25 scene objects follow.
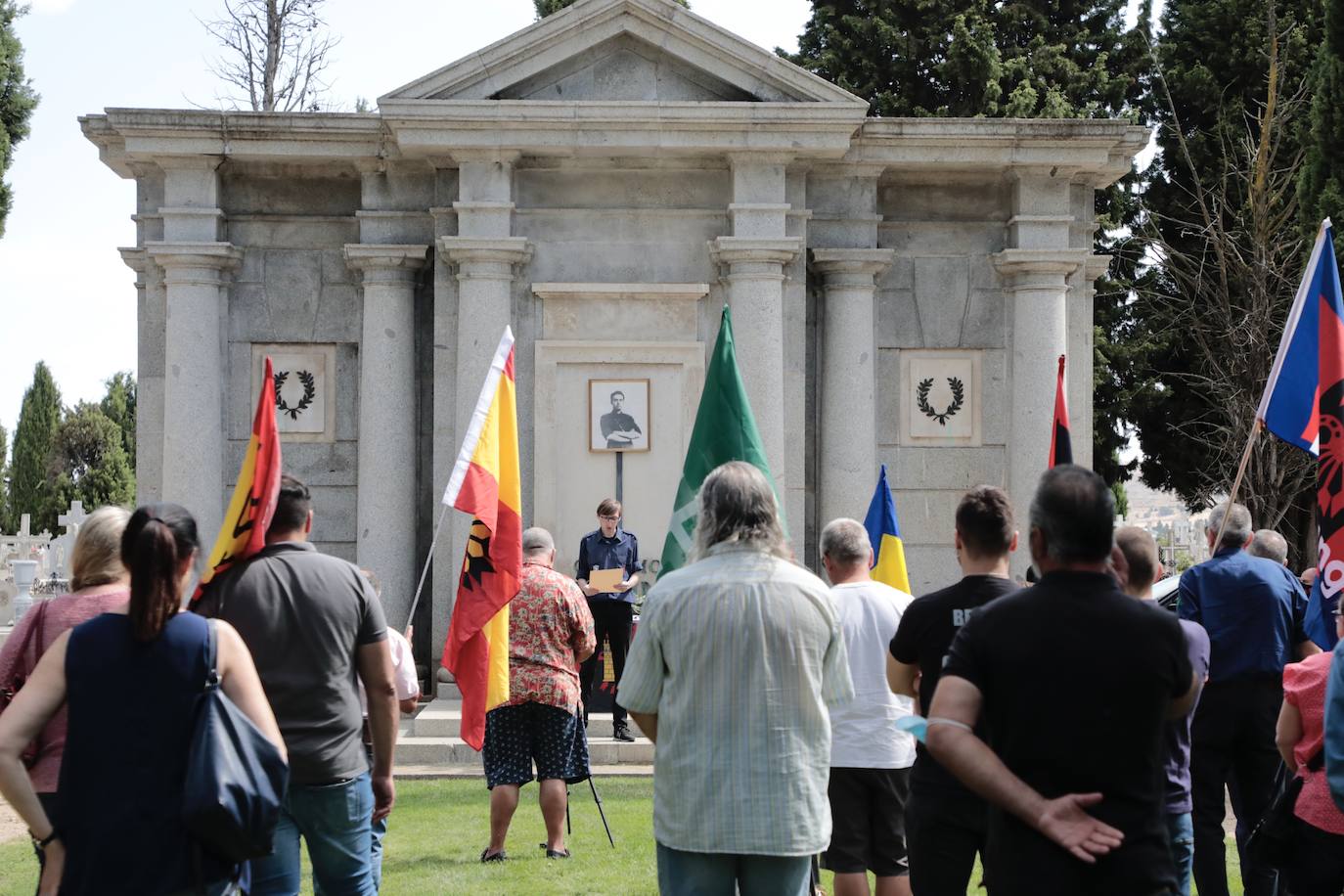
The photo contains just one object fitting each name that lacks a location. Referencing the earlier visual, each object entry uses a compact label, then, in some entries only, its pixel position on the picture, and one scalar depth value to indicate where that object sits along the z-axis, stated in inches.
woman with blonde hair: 194.7
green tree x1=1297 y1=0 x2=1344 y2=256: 788.0
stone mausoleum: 551.8
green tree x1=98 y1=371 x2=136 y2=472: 2186.3
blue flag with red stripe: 275.1
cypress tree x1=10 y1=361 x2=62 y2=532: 2022.6
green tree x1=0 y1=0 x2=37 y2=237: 1147.9
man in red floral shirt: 333.7
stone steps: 485.4
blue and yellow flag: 352.8
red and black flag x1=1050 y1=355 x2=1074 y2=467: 292.7
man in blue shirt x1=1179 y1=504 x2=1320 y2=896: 291.3
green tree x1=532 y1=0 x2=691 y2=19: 1114.1
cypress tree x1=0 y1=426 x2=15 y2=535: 2082.9
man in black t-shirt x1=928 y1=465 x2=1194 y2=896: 145.3
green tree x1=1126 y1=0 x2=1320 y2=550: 942.4
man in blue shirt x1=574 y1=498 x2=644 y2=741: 479.2
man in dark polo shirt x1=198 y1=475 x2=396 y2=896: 202.8
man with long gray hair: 179.2
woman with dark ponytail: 156.6
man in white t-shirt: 246.2
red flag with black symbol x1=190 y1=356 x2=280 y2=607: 211.2
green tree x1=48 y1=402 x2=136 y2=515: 2020.2
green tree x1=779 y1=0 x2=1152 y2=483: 1035.3
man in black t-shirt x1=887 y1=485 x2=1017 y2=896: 206.1
